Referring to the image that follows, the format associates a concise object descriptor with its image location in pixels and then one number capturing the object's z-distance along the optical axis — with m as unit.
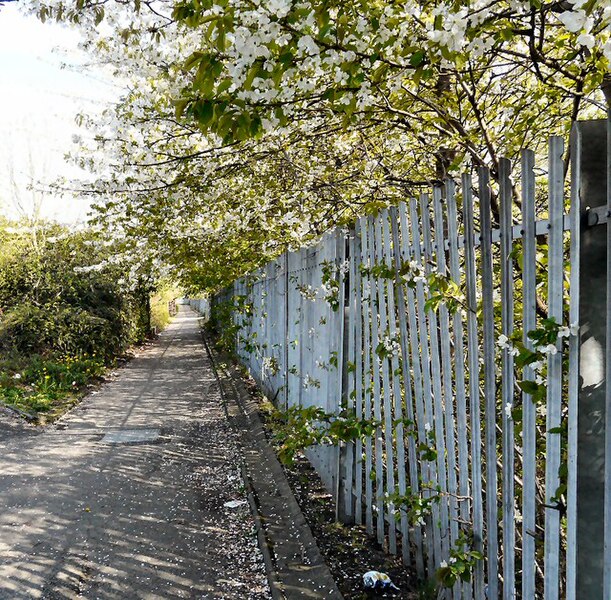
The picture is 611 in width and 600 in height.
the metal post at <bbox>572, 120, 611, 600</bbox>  2.03
